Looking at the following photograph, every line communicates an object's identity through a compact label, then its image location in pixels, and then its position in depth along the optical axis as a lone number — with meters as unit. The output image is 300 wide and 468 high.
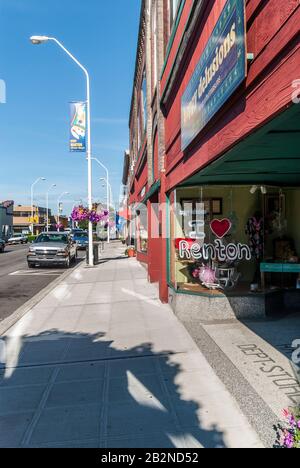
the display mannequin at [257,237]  8.80
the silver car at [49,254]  19.56
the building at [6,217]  77.41
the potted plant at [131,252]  25.45
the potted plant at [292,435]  2.56
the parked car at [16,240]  57.88
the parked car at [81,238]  38.59
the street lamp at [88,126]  18.61
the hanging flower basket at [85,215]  21.17
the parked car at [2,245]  35.41
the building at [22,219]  108.57
